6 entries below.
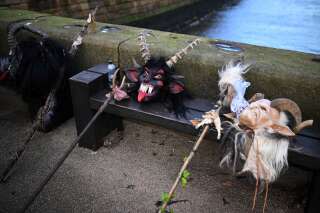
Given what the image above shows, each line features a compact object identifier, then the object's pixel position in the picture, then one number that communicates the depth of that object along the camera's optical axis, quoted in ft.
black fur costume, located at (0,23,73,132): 11.37
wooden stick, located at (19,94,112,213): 6.45
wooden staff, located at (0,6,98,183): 10.17
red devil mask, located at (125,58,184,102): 9.76
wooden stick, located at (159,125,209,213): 5.98
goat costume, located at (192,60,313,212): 7.49
